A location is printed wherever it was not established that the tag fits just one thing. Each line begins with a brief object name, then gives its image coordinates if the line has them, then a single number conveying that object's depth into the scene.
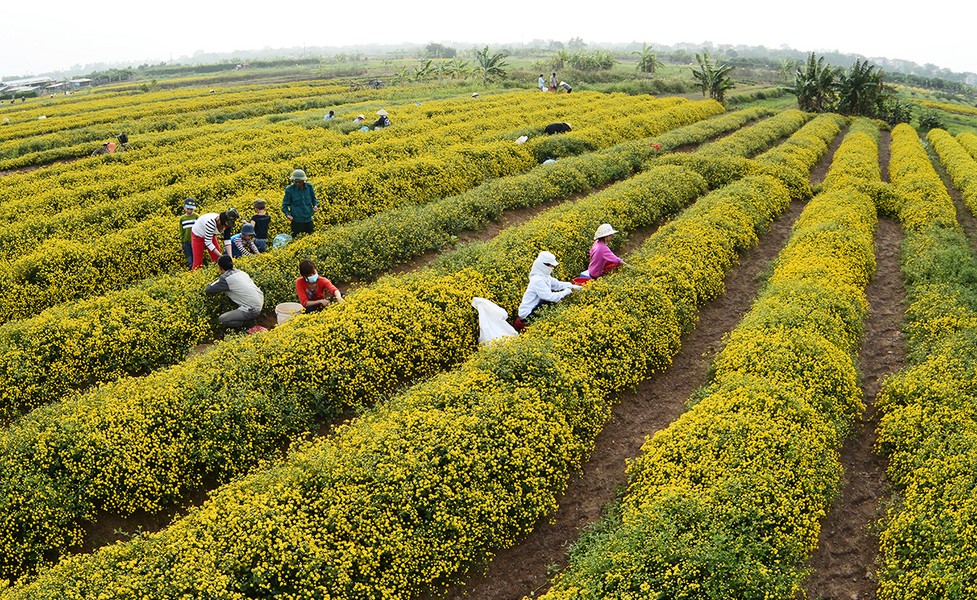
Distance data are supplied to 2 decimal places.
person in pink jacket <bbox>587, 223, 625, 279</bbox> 12.30
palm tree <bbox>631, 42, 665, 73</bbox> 73.12
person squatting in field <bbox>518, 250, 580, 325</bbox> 11.16
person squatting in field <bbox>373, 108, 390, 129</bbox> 28.34
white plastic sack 10.60
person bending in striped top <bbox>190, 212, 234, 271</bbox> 12.67
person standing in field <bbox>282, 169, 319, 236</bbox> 13.92
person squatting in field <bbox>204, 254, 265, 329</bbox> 10.90
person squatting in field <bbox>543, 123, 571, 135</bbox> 27.16
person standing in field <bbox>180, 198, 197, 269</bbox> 13.24
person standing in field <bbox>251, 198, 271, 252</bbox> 13.63
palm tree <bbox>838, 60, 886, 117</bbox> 43.59
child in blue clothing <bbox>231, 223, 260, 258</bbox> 12.89
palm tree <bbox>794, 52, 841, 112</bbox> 43.59
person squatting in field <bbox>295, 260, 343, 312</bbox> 10.87
